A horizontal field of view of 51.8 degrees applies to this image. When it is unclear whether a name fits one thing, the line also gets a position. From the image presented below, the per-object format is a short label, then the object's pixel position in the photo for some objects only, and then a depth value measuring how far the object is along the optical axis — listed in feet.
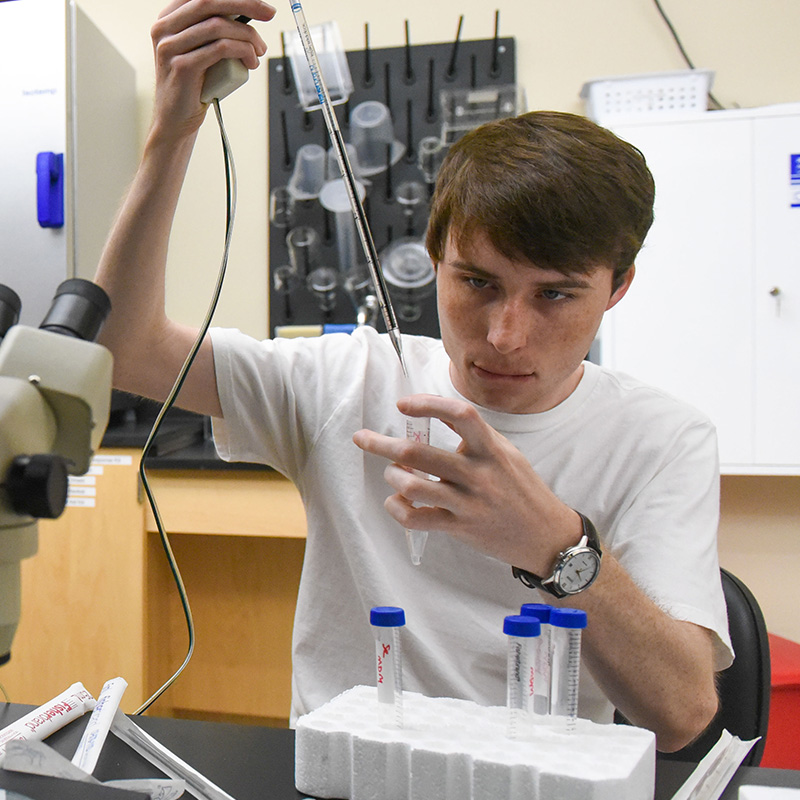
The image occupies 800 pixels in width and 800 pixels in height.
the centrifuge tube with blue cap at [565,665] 2.16
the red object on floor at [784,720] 5.93
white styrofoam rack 1.92
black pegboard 8.25
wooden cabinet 6.63
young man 2.77
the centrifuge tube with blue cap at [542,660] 2.20
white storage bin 7.34
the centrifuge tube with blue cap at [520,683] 2.14
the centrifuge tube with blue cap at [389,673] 2.21
